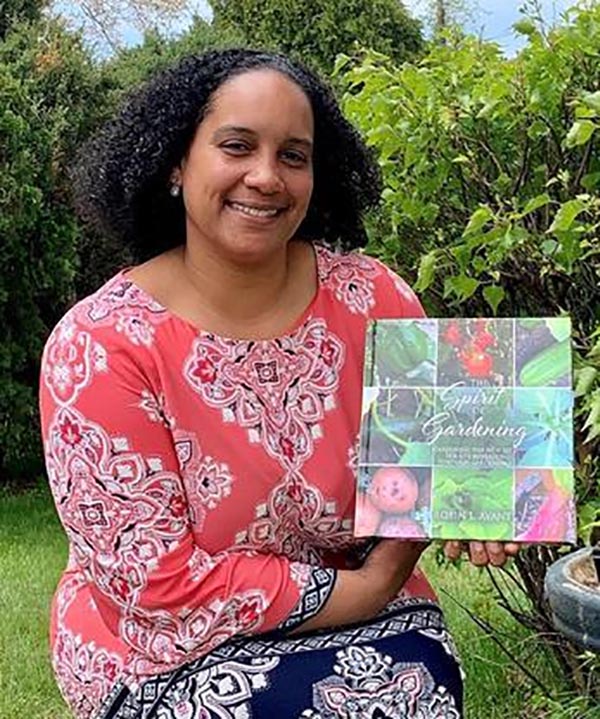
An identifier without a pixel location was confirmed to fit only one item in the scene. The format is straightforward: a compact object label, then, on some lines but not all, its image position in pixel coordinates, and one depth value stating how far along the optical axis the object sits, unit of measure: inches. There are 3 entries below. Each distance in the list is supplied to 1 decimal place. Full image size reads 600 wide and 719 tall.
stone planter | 65.9
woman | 82.7
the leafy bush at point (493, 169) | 107.0
